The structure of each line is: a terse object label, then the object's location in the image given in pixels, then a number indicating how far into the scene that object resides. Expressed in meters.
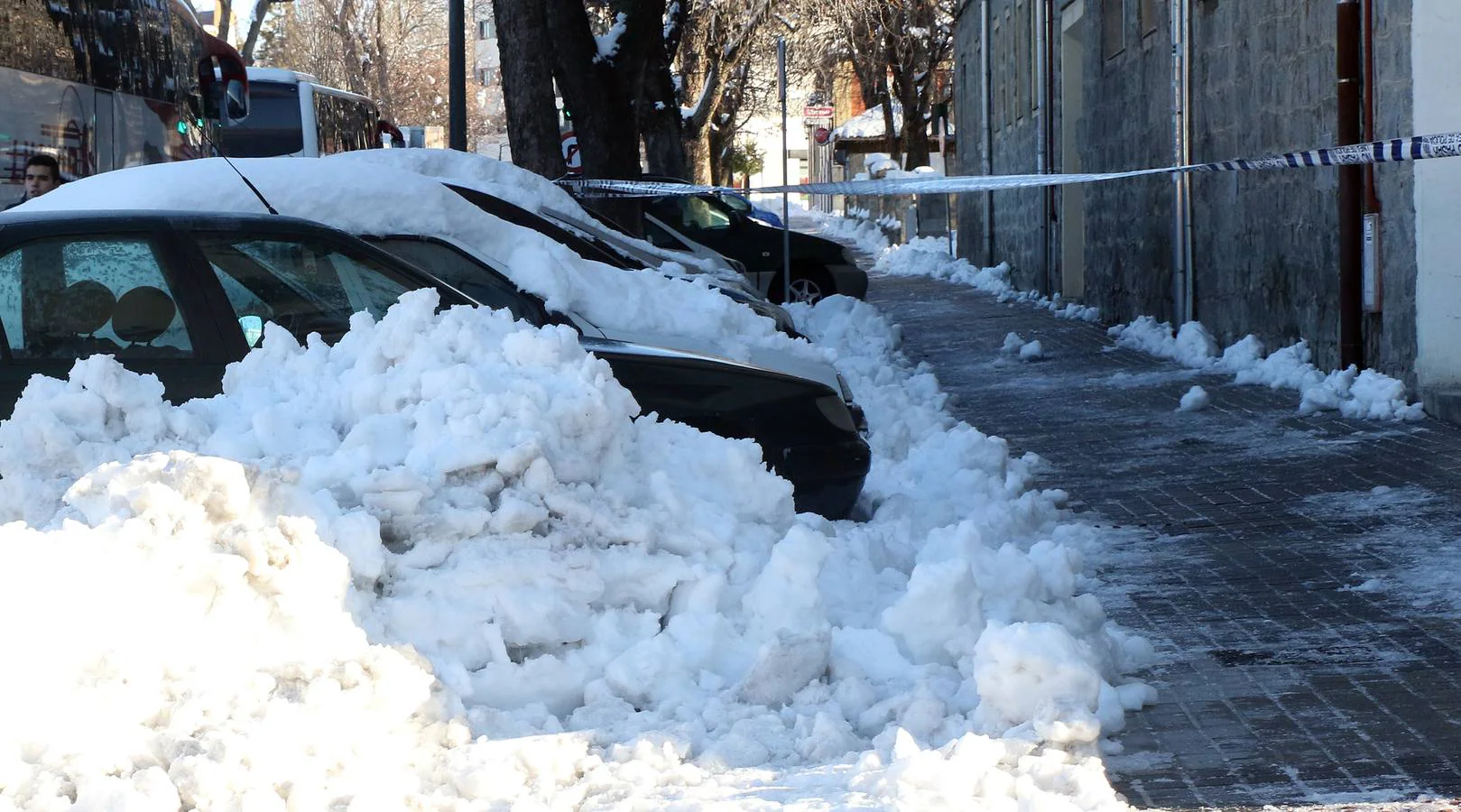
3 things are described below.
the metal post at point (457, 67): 22.84
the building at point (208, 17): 81.61
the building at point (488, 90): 79.85
